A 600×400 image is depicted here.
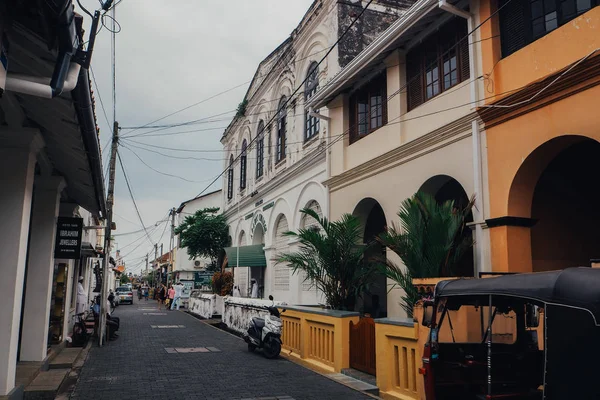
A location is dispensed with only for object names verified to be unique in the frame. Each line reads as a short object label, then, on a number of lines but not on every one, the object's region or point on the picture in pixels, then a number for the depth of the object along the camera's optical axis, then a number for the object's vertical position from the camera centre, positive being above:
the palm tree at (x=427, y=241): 9.02 +0.77
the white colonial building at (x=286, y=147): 17.02 +5.81
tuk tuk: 3.72 -0.50
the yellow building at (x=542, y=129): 8.02 +2.62
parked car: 42.41 -1.13
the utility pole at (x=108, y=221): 13.86 +1.73
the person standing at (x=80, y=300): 16.00 -0.61
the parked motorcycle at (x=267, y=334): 11.74 -1.20
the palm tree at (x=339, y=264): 11.79 +0.44
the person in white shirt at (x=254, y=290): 23.12 -0.34
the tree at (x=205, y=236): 31.17 +2.82
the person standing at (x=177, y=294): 32.97 -0.79
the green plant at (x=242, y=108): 27.85 +9.50
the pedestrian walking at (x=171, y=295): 33.22 -0.89
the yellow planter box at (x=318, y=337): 9.73 -1.12
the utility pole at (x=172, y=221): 40.39 +4.77
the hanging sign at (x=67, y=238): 10.67 +0.88
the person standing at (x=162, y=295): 39.00 -1.03
